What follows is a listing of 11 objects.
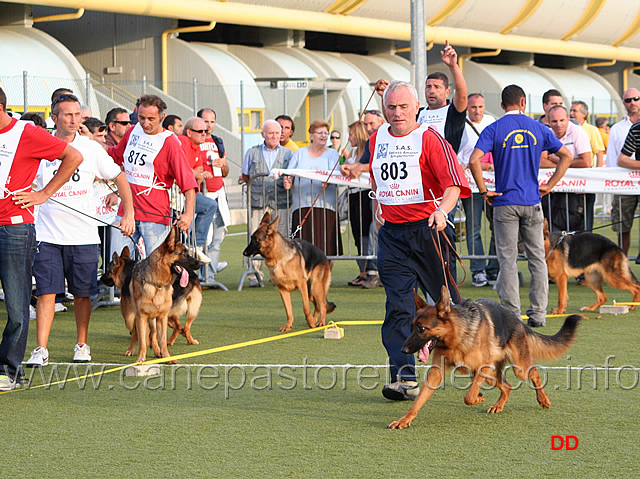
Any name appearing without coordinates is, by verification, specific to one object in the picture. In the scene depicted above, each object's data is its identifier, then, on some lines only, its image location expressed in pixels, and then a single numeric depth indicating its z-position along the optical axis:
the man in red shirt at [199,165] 23.60
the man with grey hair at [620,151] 24.14
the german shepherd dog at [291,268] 18.64
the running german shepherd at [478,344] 10.77
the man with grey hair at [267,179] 24.81
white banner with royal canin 23.48
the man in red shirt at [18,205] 12.72
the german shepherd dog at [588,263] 19.36
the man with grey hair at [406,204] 11.95
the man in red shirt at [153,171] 16.22
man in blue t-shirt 17.20
